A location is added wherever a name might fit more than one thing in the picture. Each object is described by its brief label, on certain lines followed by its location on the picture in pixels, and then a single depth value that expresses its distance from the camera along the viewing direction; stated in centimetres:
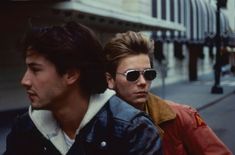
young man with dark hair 133
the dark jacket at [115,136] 132
